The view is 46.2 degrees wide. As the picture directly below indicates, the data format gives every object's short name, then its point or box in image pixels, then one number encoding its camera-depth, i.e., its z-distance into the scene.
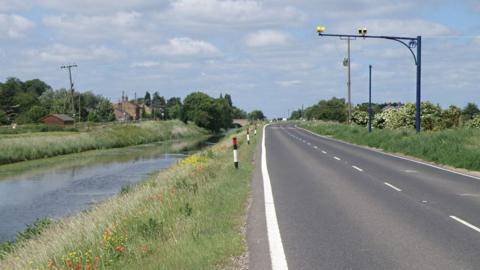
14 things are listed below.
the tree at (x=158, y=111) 184.48
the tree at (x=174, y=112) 168.48
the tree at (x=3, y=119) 101.44
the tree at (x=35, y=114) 113.56
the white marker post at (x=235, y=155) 20.12
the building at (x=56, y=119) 106.12
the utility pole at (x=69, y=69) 80.25
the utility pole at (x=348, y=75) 60.75
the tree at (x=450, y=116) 59.41
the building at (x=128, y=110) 166.88
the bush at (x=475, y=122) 51.54
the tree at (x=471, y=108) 117.99
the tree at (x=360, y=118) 88.69
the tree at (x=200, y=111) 139.12
